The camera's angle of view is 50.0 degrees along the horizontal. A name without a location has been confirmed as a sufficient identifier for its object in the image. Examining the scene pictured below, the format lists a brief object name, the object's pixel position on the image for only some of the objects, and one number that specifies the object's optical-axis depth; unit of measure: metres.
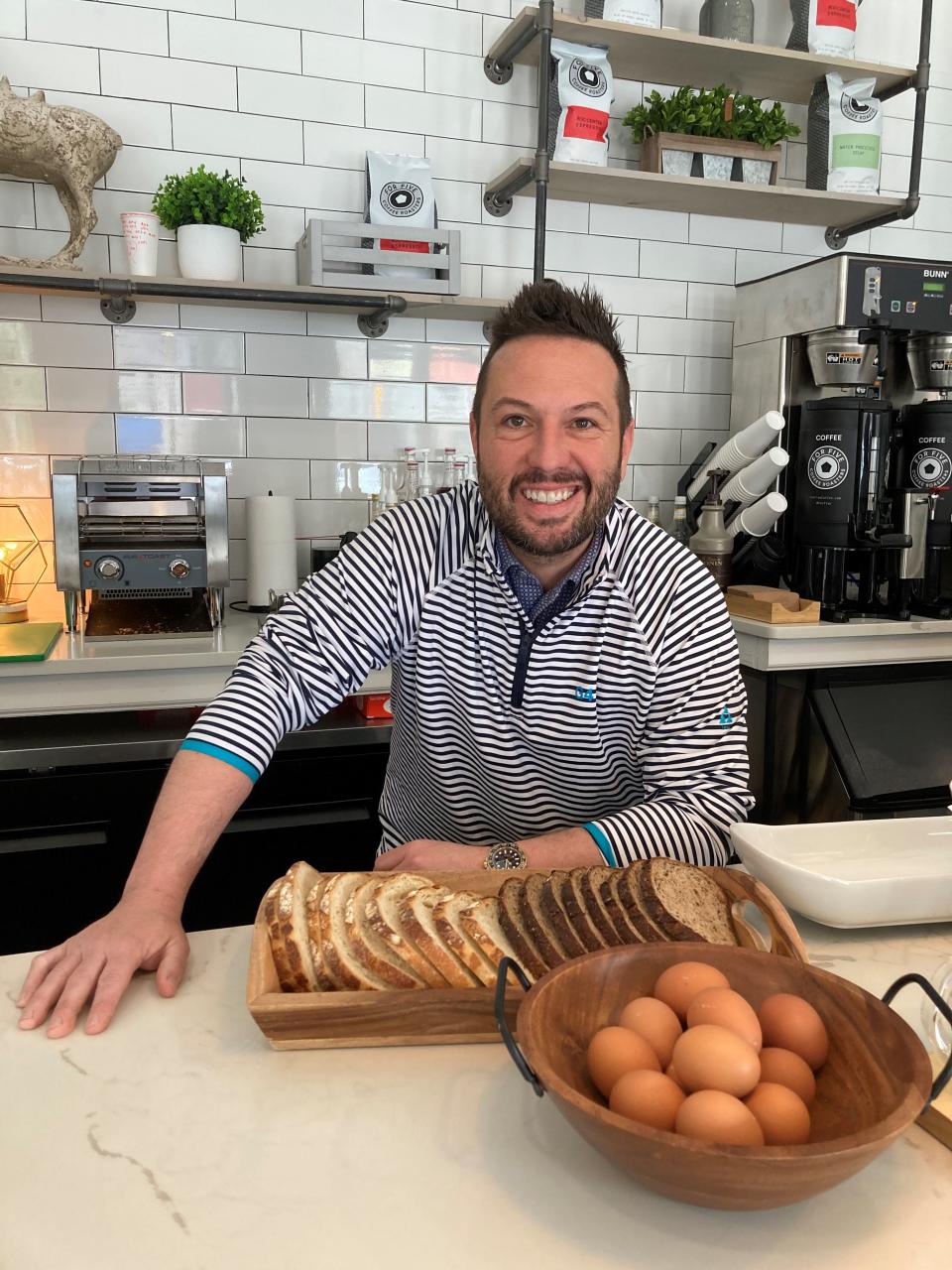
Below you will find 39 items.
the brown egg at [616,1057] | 0.65
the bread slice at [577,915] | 0.85
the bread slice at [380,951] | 0.84
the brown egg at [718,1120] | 0.59
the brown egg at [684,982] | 0.71
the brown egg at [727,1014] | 0.67
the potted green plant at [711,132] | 2.76
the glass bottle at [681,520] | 2.84
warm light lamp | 2.53
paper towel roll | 2.57
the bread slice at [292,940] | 0.83
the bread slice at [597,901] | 0.86
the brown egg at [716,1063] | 0.62
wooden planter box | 2.75
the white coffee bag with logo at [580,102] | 2.66
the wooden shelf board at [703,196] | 2.68
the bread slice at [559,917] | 0.85
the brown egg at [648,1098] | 0.61
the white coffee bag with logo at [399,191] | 2.64
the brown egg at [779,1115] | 0.61
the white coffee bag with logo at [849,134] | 2.87
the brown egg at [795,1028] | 0.68
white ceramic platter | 0.98
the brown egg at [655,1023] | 0.67
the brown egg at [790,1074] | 0.65
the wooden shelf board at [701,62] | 2.63
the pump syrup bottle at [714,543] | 2.62
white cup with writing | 2.38
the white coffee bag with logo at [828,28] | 2.82
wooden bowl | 0.56
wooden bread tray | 0.79
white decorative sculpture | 2.27
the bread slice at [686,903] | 0.86
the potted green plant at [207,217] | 2.40
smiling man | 1.37
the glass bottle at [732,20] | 2.80
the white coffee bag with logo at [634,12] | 2.65
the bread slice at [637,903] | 0.85
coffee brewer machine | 2.51
